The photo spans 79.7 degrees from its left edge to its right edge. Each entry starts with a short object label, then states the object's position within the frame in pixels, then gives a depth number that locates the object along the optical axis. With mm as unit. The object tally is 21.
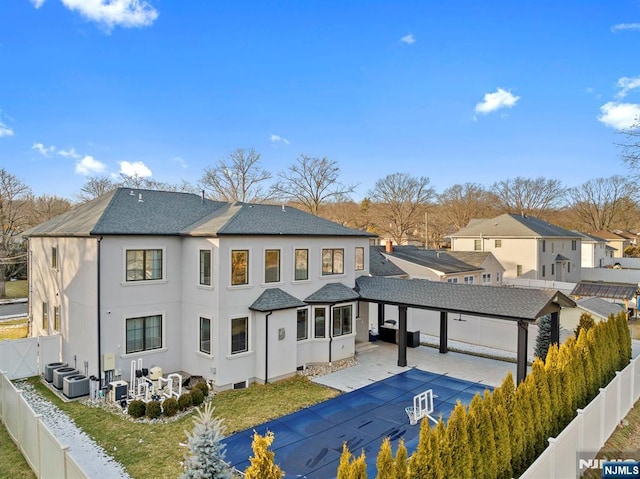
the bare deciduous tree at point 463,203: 65812
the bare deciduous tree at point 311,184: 49469
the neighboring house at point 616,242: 62250
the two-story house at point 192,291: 13148
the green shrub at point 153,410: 10883
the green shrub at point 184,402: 11398
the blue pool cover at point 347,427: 8727
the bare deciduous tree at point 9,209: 32406
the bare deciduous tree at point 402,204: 58906
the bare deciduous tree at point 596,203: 71688
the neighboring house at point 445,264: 27484
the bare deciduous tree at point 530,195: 69875
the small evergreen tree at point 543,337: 15889
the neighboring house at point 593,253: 53125
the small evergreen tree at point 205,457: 5465
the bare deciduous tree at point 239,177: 47156
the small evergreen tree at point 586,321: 13898
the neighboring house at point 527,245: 39188
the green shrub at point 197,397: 11734
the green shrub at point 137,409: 10992
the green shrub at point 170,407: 11039
